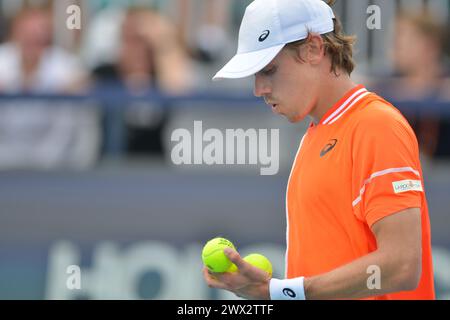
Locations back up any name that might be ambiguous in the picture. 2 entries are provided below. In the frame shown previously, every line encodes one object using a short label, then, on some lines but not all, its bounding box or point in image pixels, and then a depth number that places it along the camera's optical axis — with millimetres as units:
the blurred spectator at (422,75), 13852
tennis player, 6617
